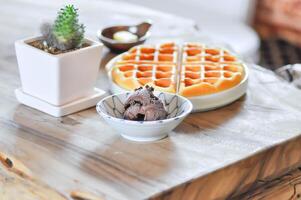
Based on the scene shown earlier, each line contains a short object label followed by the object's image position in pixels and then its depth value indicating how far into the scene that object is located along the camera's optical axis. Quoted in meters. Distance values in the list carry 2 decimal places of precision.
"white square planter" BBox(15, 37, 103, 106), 0.88
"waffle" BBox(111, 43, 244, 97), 0.94
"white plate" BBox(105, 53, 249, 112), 0.92
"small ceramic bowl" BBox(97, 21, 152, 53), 1.13
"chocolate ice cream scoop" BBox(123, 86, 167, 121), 0.83
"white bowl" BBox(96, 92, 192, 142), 0.82
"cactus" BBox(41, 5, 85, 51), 0.87
